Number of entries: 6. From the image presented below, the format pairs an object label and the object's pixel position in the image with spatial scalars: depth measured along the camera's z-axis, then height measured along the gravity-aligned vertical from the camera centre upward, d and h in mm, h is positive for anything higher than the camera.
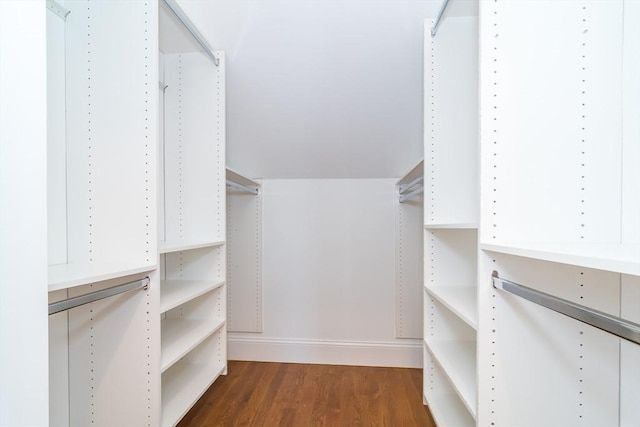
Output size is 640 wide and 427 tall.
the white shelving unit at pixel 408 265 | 2162 -382
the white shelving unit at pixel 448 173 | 1390 +183
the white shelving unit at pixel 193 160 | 1630 +290
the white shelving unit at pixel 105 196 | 1049 +62
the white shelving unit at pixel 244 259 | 2264 -348
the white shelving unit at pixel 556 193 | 782 +51
